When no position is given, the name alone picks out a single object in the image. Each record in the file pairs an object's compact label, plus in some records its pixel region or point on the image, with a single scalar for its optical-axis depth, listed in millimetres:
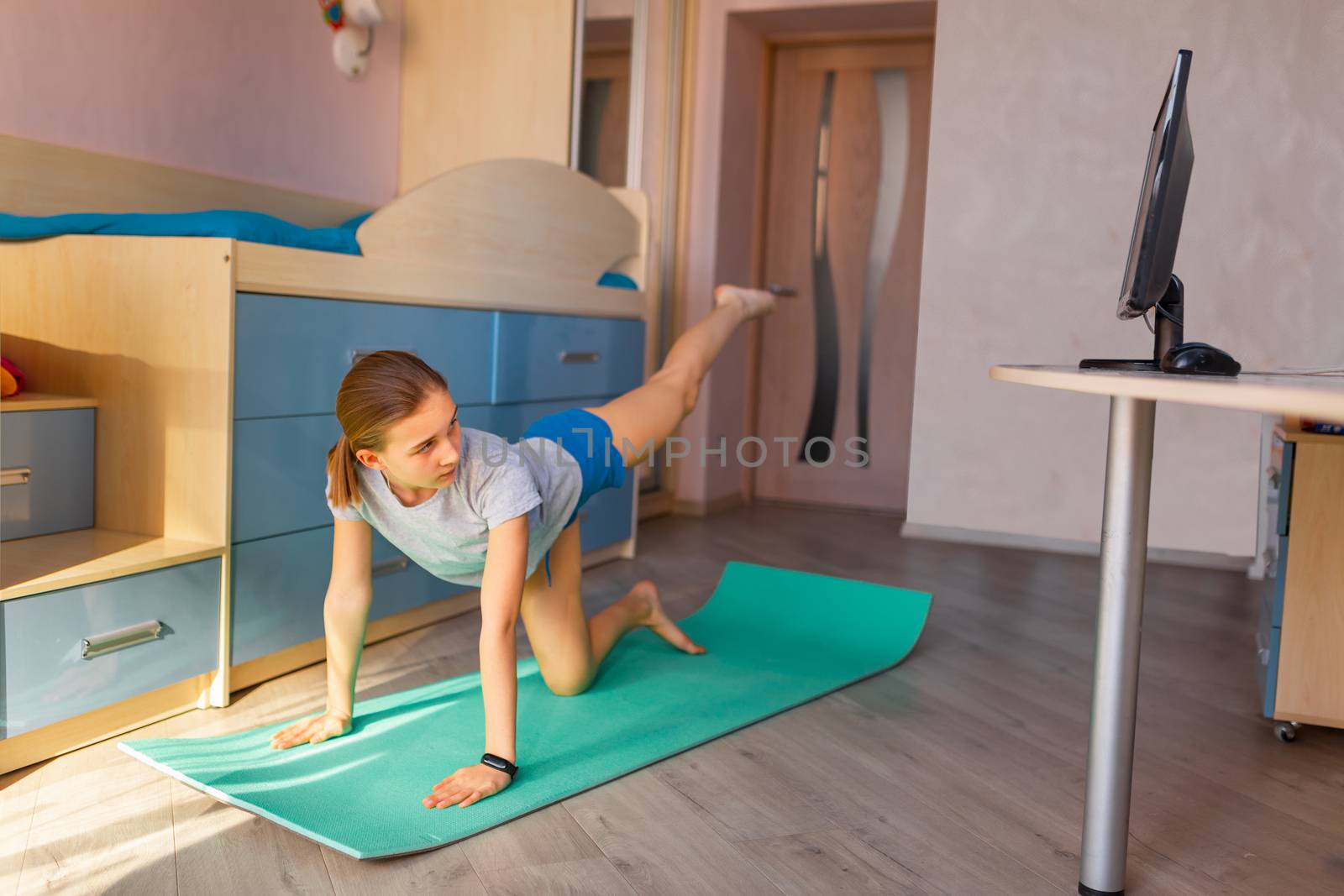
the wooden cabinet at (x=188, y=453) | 1676
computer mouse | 1369
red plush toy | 1791
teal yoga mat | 1485
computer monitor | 1379
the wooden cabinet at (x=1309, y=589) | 1837
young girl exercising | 1477
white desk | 1279
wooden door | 4320
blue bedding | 1921
